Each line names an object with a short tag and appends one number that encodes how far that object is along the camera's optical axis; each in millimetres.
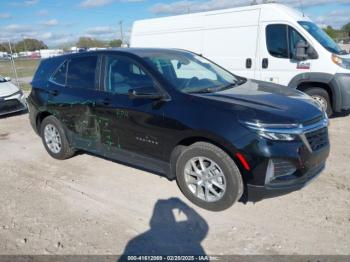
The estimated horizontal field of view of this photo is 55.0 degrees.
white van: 6762
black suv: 3244
